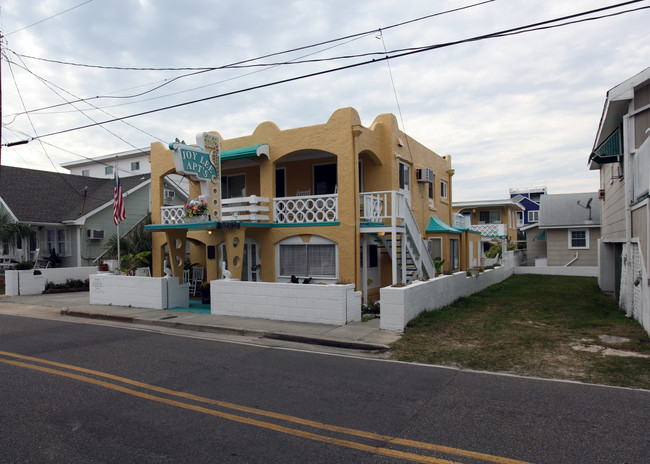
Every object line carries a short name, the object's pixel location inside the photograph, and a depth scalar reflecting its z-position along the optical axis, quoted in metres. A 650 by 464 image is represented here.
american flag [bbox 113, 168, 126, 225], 17.05
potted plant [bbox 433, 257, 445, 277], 16.25
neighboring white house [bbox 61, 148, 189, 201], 36.66
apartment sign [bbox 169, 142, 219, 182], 13.09
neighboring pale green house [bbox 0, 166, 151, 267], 23.23
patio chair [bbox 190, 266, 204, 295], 19.20
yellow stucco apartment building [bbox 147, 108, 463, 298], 14.38
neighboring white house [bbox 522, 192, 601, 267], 29.94
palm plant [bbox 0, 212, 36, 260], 21.39
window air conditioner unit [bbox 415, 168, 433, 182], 19.28
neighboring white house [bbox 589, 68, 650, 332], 10.75
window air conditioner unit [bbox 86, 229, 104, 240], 23.66
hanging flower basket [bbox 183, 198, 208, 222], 14.32
